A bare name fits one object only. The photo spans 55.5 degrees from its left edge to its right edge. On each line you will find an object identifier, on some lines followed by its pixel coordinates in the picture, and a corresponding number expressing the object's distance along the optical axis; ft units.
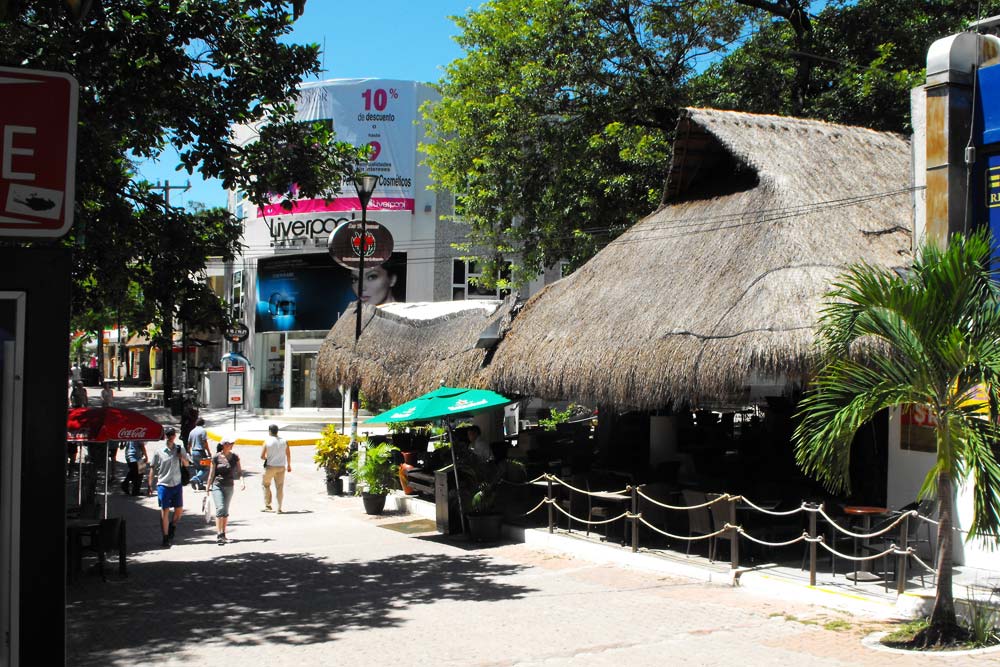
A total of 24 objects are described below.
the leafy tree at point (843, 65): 69.05
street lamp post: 72.38
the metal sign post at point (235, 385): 107.55
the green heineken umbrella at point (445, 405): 47.78
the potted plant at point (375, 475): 61.52
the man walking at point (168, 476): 48.29
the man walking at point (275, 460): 60.29
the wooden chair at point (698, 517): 40.42
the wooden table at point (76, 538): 38.17
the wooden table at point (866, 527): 35.47
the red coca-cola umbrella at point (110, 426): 41.29
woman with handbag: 49.60
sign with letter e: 13.76
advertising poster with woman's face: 140.46
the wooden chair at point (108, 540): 39.58
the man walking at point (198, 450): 57.47
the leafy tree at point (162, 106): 37.37
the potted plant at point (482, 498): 49.32
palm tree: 25.93
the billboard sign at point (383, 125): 141.69
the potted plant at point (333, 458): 70.23
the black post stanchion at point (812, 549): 34.12
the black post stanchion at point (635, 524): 42.47
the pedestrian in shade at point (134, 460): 68.18
